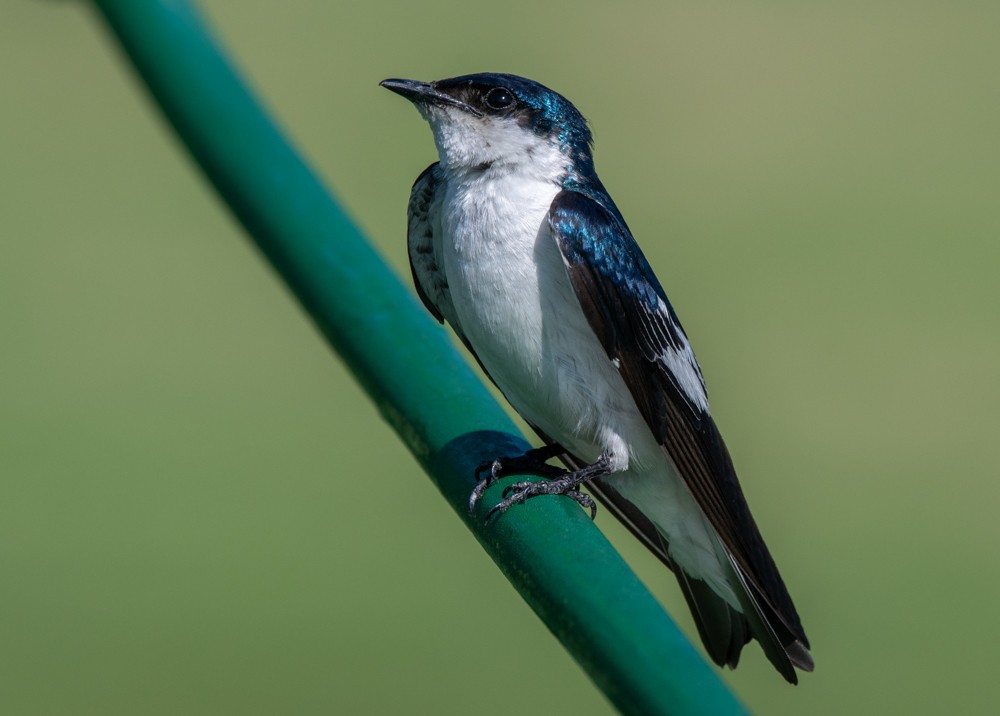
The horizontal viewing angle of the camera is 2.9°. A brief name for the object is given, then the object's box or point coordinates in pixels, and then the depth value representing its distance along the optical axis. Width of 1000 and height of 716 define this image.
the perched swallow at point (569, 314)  3.90
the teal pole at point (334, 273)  3.81
